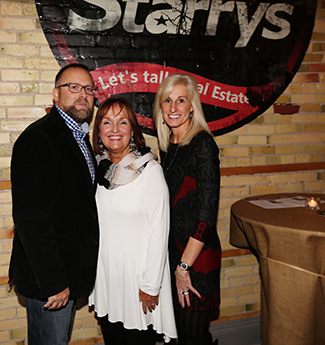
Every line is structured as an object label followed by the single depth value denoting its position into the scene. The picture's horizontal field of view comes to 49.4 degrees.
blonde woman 2.06
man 1.77
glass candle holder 2.58
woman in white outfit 1.98
